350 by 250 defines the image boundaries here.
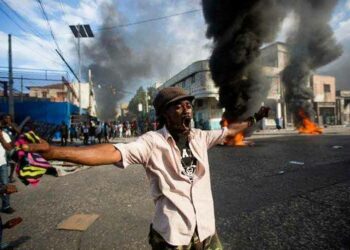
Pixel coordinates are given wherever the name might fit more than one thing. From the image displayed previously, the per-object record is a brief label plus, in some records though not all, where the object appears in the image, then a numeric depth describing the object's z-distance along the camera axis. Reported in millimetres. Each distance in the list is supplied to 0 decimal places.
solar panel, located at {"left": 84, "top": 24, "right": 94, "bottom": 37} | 20762
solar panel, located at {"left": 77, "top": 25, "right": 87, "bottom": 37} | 20894
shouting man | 1698
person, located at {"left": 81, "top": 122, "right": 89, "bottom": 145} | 17781
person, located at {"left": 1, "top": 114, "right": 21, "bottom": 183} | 4824
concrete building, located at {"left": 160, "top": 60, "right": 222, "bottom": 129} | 30156
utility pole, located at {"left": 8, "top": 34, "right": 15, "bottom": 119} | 15066
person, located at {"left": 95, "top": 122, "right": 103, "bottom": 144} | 19559
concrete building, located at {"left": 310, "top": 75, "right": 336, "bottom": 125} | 39719
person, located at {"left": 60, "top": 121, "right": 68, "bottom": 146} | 16531
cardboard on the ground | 4164
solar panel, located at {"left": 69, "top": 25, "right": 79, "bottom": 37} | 21298
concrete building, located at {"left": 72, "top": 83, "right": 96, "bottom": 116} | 46906
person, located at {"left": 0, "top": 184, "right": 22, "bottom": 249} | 2949
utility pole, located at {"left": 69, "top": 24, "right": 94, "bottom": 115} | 20922
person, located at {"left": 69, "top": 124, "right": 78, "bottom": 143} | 20928
